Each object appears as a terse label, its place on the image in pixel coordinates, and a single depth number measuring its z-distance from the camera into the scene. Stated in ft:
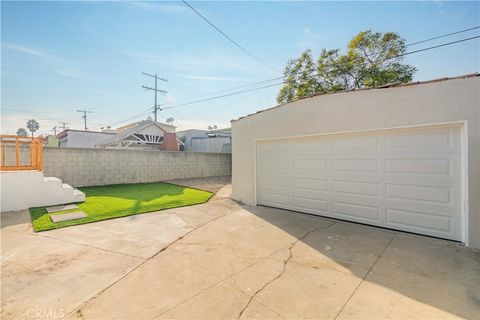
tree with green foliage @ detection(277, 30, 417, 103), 40.34
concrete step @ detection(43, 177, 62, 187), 21.80
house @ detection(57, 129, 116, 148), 76.13
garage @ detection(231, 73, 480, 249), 12.71
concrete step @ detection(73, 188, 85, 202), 22.99
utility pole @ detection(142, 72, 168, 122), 81.82
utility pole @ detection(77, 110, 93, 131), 132.61
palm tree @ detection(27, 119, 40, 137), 196.44
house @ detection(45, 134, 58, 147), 88.89
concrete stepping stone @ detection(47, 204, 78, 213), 19.90
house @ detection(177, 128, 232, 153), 73.00
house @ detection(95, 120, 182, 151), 61.52
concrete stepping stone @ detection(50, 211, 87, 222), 17.23
